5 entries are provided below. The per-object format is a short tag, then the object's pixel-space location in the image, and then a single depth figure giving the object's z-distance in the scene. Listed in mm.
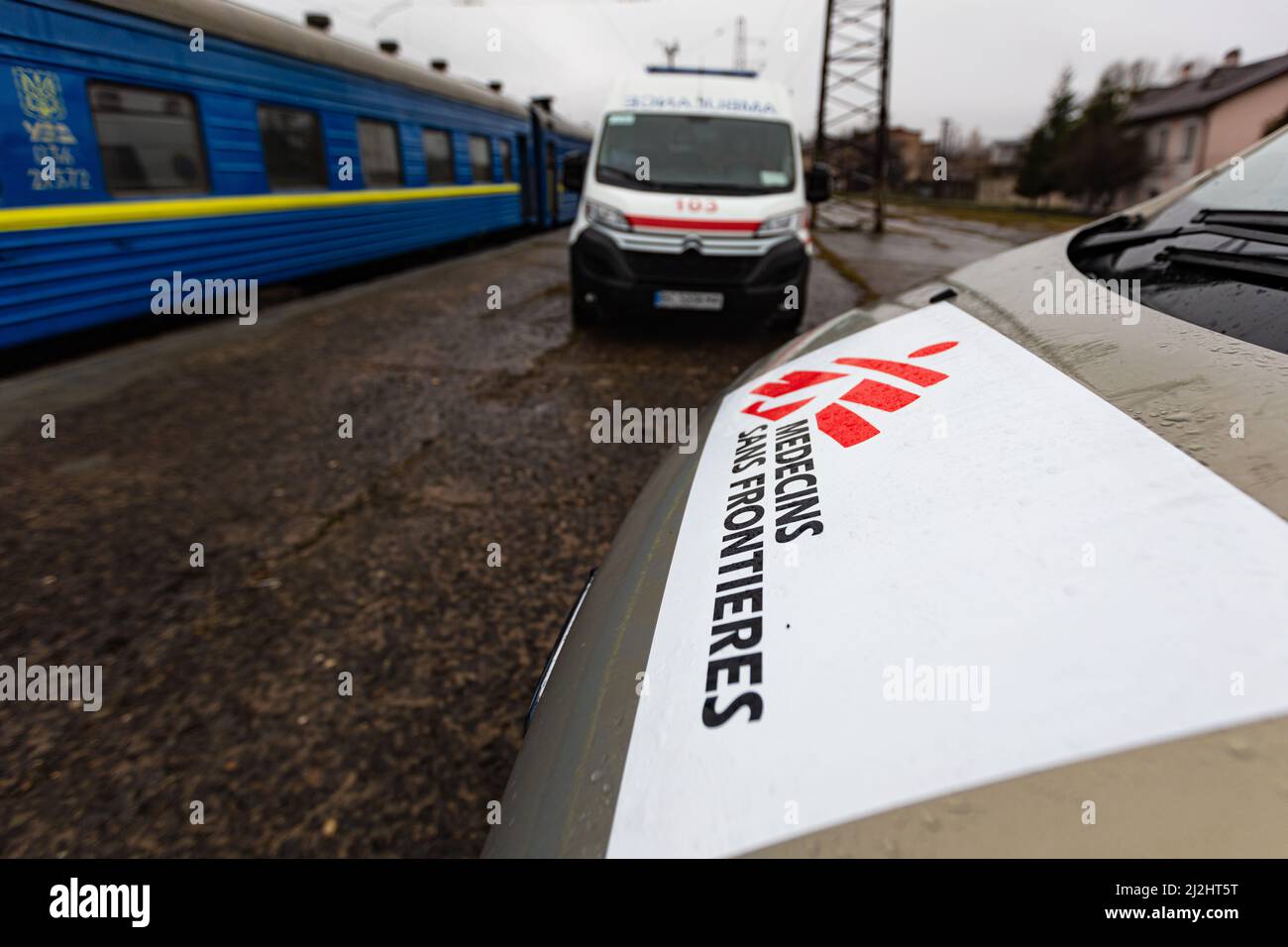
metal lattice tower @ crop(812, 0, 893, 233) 19312
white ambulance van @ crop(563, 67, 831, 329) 5930
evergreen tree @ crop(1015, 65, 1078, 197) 49844
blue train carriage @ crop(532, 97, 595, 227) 16625
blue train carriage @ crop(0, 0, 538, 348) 5160
